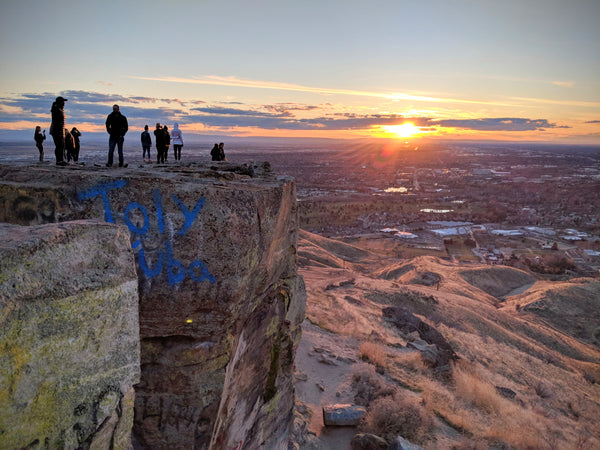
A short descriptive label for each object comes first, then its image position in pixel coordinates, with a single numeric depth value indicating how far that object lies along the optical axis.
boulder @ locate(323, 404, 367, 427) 8.25
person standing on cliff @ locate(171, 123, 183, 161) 12.19
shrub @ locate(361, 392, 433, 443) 8.06
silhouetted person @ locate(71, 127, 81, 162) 10.78
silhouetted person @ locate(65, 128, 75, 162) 9.34
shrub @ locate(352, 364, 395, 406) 9.41
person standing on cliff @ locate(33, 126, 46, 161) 11.03
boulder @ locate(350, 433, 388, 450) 7.51
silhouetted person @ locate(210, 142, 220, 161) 14.72
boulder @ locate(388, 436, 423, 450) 6.99
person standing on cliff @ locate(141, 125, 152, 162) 12.94
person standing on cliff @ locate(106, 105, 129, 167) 8.19
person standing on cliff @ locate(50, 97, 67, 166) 7.58
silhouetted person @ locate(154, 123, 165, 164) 11.82
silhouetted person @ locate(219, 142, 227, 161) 15.16
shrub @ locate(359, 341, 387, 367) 11.75
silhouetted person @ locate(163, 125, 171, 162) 12.14
